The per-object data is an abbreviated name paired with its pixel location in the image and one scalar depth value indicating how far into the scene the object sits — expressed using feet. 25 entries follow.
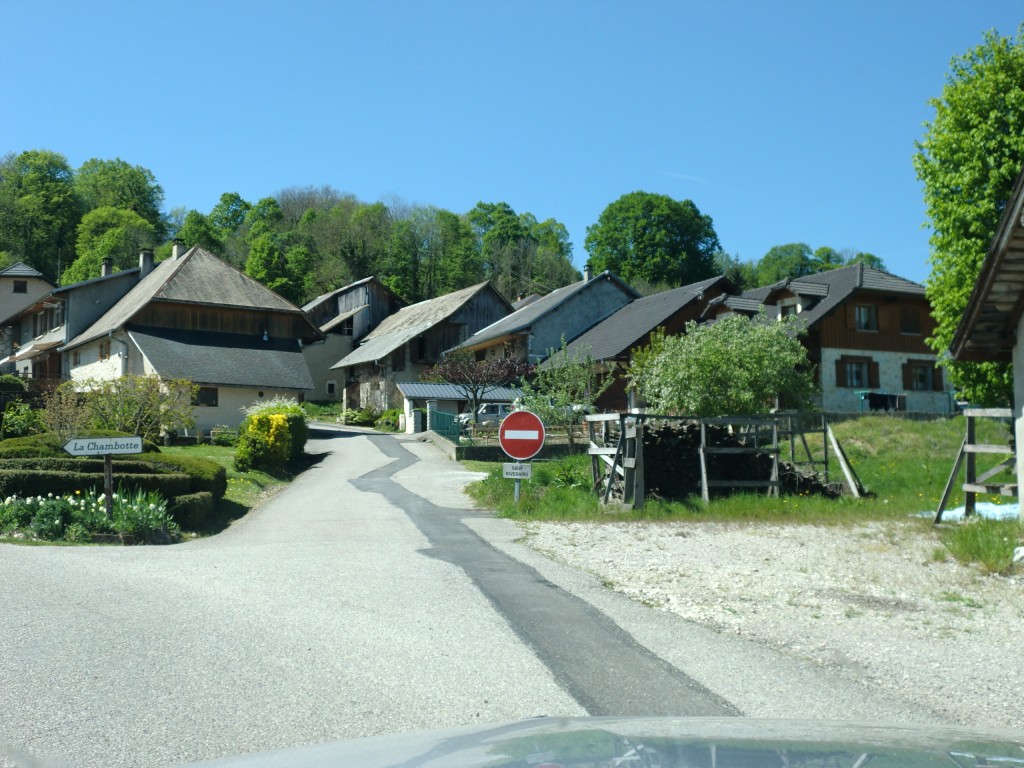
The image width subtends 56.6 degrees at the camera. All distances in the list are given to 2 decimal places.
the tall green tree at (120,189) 338.75
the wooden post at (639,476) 60.64
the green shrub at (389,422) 175.22
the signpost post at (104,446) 49.16
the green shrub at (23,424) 112.37
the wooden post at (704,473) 61.97
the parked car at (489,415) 132.98
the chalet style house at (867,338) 151.84
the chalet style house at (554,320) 178.19
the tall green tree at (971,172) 89.81
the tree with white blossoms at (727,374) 86.30
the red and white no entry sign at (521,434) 57.00
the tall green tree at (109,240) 279.69
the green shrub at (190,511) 60.23
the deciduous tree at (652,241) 301.84
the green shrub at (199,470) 66.74
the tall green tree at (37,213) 295.48
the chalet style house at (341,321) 230.07
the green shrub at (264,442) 96.94
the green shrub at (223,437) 128.88
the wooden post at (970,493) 47.06
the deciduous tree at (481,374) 163.32
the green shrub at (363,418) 185.98
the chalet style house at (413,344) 194.29
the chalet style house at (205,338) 144.97
